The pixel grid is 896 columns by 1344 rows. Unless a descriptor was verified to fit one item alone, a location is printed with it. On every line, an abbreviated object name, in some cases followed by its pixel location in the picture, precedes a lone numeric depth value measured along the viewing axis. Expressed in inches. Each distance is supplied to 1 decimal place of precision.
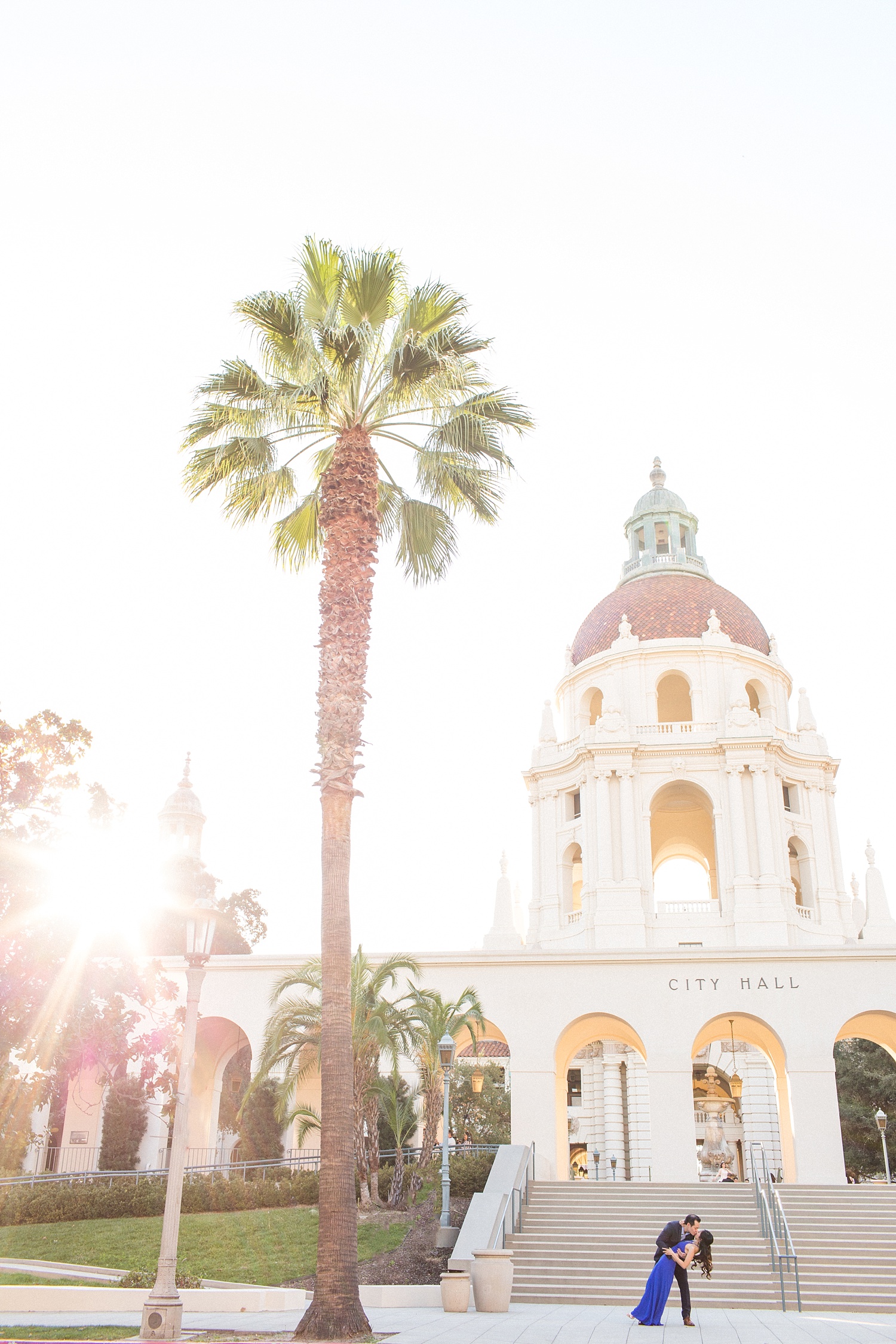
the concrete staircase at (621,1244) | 703.1
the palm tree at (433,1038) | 934.4
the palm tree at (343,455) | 550.9
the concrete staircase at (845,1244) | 685.9
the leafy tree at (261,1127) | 1213.1
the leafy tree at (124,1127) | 1101.7
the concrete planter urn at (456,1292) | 631.2
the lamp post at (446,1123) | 751.7
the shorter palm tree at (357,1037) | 900.0
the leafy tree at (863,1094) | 1726.1
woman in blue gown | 545.3
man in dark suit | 546.0
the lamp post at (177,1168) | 474.6
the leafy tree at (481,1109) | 1515.9
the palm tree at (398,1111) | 891.4
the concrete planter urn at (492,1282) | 633.6
